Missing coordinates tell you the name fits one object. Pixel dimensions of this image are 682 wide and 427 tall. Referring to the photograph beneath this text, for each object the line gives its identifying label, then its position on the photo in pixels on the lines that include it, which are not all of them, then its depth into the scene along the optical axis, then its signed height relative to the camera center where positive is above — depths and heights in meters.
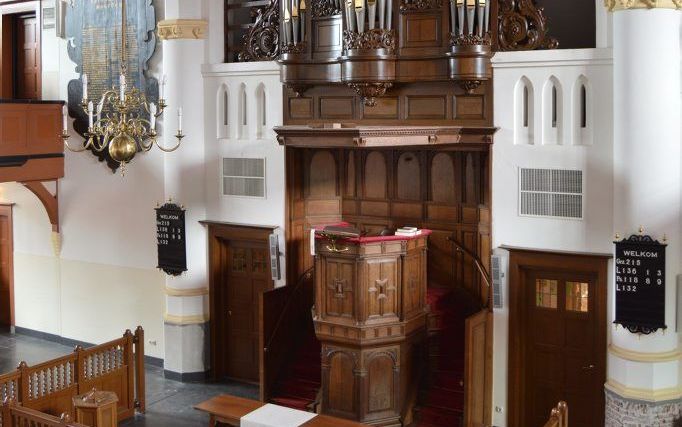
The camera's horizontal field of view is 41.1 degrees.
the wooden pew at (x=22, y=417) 9.77 -2.49
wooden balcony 14.47 +0.81
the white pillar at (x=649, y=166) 10.34 +0.22
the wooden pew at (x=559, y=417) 8.89 -2.29
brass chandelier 9.45 +0.65
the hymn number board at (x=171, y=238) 14.06 -0.76
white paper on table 10.23 -2.62
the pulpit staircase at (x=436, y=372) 11.95 -2.59
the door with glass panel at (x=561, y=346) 11.38 -2.03
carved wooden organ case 11.60 +1.95
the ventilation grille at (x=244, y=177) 13.70 +0.18
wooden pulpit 11.42 -1.70
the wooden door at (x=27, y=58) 16.42 +2.40
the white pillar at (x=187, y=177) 13.86 +0.19
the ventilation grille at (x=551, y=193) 11.21 -0.08
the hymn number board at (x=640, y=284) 10.43 -1.13
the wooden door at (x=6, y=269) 17.16 -1.50
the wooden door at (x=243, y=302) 14.11 -1.78
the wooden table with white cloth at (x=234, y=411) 10.32 -2.61
